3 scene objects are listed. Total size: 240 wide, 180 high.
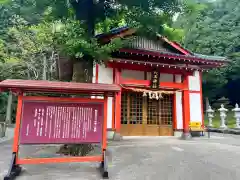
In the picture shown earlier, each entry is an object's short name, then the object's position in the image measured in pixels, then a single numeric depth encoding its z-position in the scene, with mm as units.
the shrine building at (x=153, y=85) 11109
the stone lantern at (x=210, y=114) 18333
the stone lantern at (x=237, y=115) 15593
